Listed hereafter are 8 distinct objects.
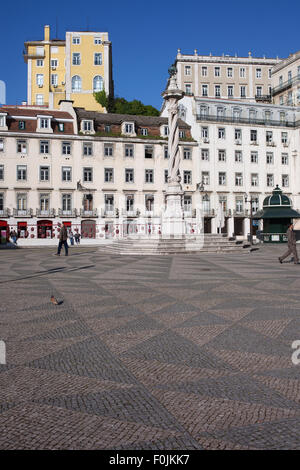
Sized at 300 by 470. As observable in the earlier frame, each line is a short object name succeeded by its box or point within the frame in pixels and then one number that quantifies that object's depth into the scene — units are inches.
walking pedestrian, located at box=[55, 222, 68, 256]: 833.5
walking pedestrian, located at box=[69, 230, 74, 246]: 1454.6
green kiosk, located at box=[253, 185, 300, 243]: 1363.2
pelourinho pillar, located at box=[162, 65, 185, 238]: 999.6
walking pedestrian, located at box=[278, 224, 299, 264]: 626.2
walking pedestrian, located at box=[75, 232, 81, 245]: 1504.7
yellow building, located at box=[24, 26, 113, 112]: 2418.8
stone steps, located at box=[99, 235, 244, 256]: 900.6
